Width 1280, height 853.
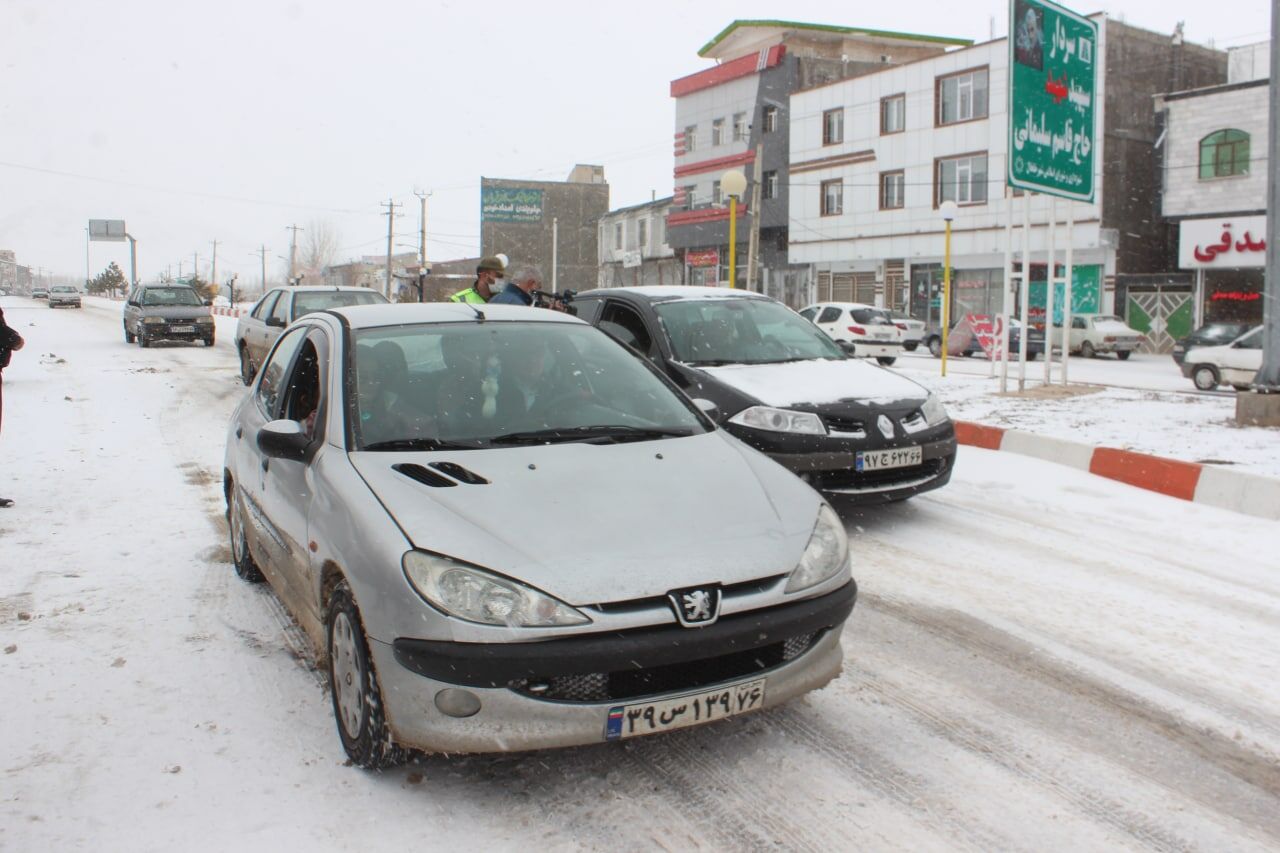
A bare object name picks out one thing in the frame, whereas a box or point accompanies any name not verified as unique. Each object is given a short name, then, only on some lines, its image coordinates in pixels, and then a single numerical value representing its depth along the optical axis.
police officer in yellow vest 8.89
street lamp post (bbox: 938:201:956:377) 19.39
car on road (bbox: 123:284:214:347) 23.83
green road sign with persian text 12.86
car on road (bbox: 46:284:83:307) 57.00
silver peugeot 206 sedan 2.84
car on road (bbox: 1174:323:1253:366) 19.09
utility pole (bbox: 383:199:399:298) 70.62
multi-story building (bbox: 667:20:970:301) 45.12
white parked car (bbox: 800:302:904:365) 24.36
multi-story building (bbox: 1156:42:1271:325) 28.58
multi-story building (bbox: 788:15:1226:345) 32.88
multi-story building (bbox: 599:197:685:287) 55.47
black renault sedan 6.18
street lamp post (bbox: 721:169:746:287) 17.25
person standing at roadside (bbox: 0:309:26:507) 7.33
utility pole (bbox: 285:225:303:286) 101.59
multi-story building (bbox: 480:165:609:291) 76.00
